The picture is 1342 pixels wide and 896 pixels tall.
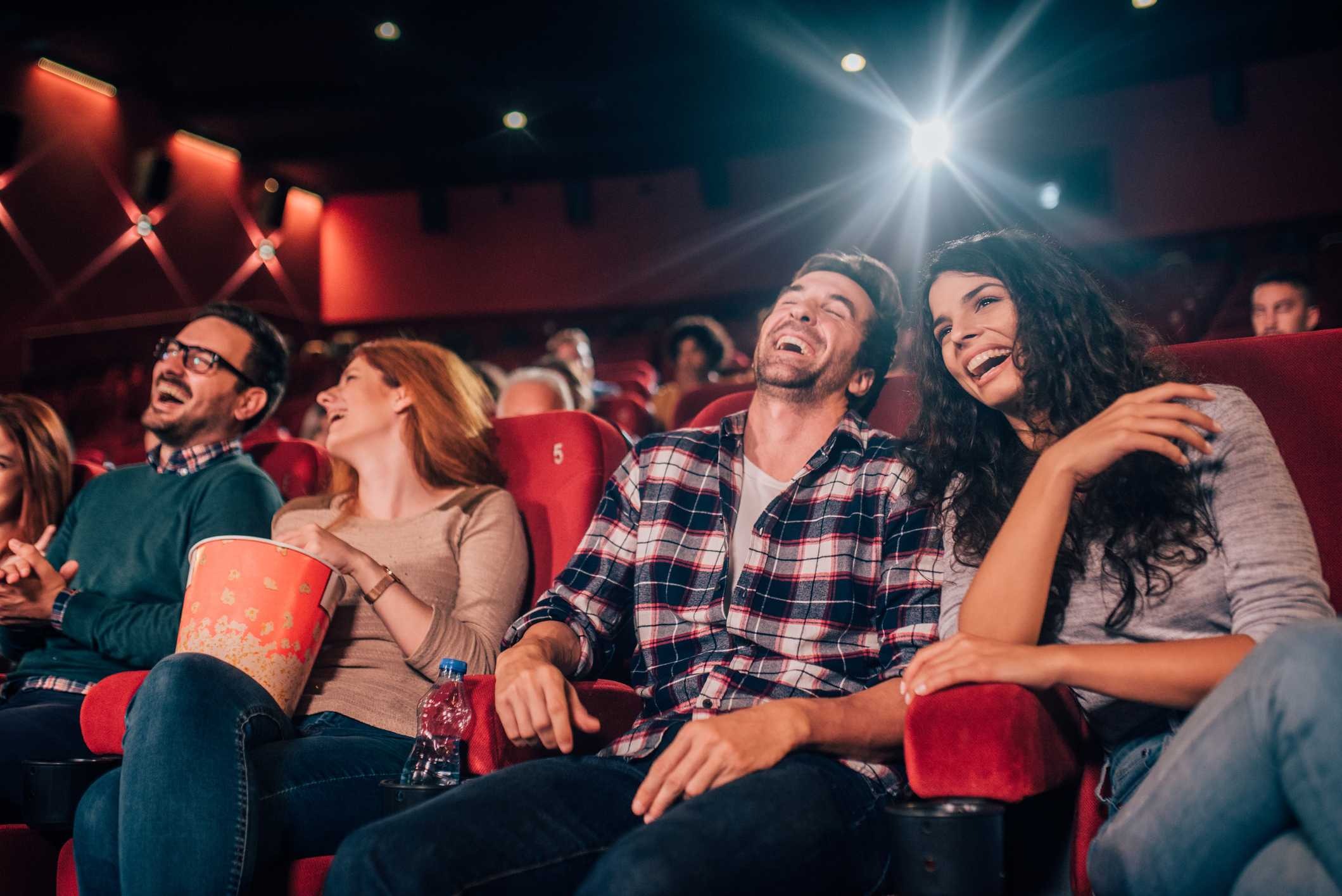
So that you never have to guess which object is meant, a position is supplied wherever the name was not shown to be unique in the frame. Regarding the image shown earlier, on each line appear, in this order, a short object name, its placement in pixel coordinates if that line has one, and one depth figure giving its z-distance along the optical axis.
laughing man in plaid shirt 0.91
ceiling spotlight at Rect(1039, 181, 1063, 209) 7.39
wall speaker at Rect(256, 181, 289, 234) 8.09
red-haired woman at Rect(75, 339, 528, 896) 1.07
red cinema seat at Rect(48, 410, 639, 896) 1.62
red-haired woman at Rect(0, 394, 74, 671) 1.83
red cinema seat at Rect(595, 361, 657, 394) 5.54
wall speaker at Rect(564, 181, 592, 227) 8.59
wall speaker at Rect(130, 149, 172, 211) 6.93
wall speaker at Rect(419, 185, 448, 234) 8.73
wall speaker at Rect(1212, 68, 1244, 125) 6.92
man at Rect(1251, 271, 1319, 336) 3.08
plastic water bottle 1.15
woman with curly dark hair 0.77
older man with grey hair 2.52
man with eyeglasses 1.50
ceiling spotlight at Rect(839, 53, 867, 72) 6.65
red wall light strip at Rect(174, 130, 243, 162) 7.39
